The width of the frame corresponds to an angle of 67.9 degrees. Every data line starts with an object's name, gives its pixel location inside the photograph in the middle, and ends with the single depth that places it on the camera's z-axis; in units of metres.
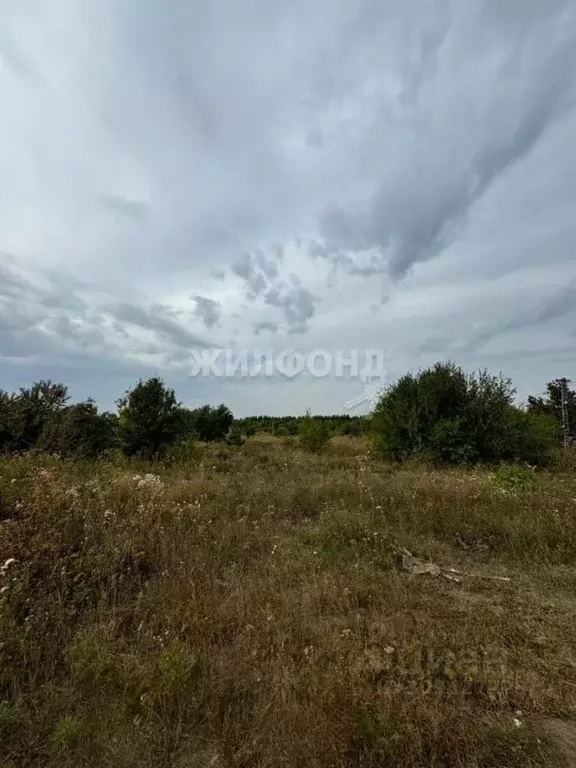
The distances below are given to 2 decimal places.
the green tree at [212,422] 25.11
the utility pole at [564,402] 23.01
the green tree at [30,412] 10.25
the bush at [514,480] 7.46
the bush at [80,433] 10.41
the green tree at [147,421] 12.74
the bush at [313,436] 17.48
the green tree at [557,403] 24.66
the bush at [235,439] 21.56
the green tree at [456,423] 13.92
